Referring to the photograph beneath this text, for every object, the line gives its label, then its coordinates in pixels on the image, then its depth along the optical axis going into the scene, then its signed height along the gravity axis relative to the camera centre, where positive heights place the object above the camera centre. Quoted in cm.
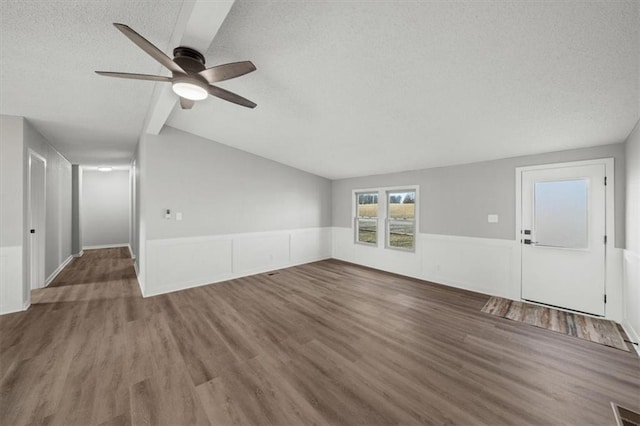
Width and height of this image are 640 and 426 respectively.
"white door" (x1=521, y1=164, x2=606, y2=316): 323 -34
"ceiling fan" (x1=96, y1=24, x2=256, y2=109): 183 +112
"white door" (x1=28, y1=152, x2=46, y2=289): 412 -15
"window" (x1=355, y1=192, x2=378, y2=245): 606 -14
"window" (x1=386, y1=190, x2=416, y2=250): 529 -14
